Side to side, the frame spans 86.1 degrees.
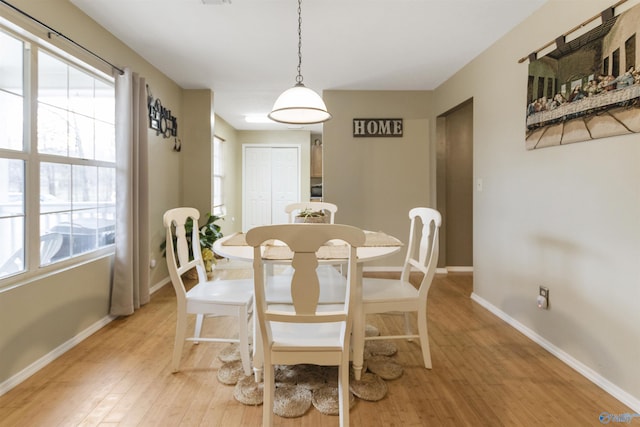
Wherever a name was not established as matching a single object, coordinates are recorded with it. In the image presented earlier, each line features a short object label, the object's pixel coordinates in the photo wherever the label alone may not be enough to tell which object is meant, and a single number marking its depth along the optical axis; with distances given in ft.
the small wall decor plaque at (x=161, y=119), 11.24
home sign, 14.47
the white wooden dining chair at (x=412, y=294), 6.39
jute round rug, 5.49
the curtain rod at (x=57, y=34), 6.12
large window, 6.33
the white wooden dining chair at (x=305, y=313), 4.15
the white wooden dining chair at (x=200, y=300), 6.24
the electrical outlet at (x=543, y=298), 7.63
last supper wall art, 5.62
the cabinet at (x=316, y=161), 23.62
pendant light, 6.85
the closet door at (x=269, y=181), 23.53
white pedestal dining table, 5.82
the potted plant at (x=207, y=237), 12.90
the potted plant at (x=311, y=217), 7.25
